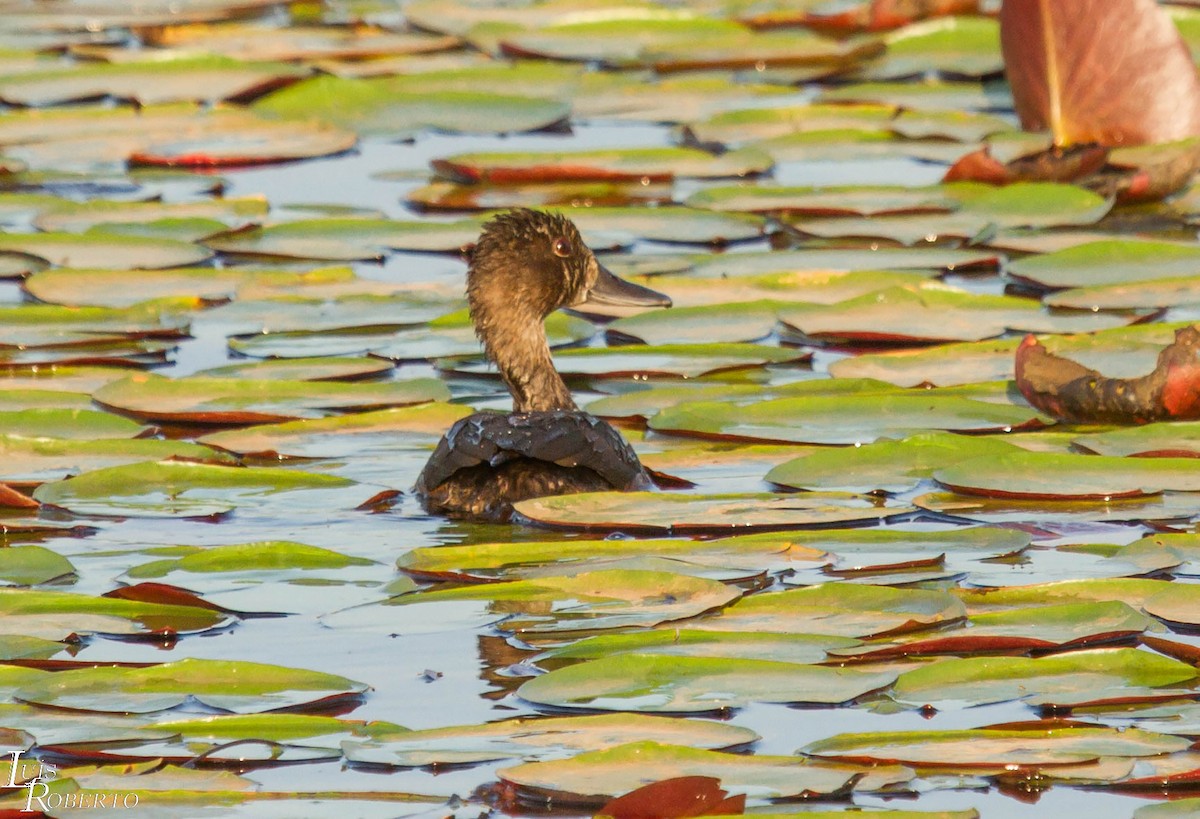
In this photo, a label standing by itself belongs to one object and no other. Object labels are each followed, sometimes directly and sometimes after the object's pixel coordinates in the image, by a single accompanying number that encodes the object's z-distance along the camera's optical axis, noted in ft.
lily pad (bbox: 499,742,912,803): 27.43
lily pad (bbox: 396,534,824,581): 37.63
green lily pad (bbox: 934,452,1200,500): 41.09
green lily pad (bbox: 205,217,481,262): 61.32
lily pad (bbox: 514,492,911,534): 39.60
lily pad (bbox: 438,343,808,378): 51.42
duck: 42.80
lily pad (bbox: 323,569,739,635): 34.78
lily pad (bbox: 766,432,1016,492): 42.75
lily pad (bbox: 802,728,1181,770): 28.09
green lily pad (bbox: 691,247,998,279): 59.16
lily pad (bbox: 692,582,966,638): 33.63
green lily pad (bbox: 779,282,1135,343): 52.95
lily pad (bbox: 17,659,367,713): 30.91
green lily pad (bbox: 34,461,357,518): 42.27
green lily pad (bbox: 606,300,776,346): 53.78
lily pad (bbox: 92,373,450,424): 47.75
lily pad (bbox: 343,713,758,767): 28.55
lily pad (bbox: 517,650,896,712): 30.76
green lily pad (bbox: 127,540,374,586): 38.06
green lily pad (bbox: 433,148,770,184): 69.87
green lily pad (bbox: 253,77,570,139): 78.38
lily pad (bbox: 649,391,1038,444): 46.11
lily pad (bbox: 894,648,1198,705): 30.81
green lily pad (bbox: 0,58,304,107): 81.61
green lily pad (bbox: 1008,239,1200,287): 57.31
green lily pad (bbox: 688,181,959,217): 64.69
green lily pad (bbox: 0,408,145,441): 46.50
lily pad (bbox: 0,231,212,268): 60.05
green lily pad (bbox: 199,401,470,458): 46.16
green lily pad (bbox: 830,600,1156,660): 32.42
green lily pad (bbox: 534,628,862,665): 32.58
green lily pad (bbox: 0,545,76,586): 37.58
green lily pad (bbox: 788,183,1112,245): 62.64
